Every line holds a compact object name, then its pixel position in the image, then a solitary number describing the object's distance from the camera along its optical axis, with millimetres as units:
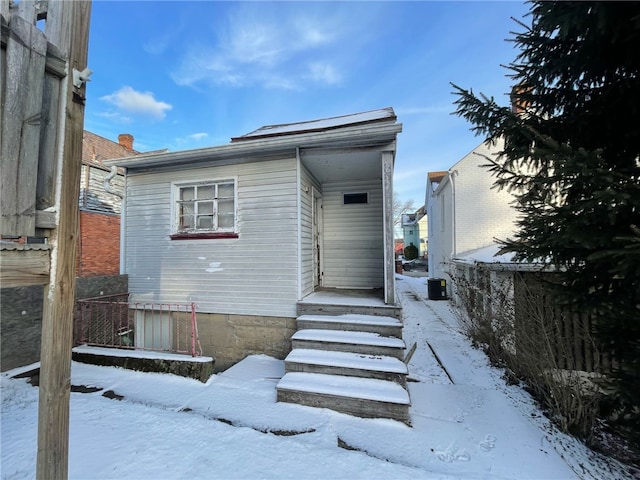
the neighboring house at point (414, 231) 36188
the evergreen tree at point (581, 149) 2020
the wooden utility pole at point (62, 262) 1357
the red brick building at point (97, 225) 9539
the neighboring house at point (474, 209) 10359
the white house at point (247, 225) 4891
